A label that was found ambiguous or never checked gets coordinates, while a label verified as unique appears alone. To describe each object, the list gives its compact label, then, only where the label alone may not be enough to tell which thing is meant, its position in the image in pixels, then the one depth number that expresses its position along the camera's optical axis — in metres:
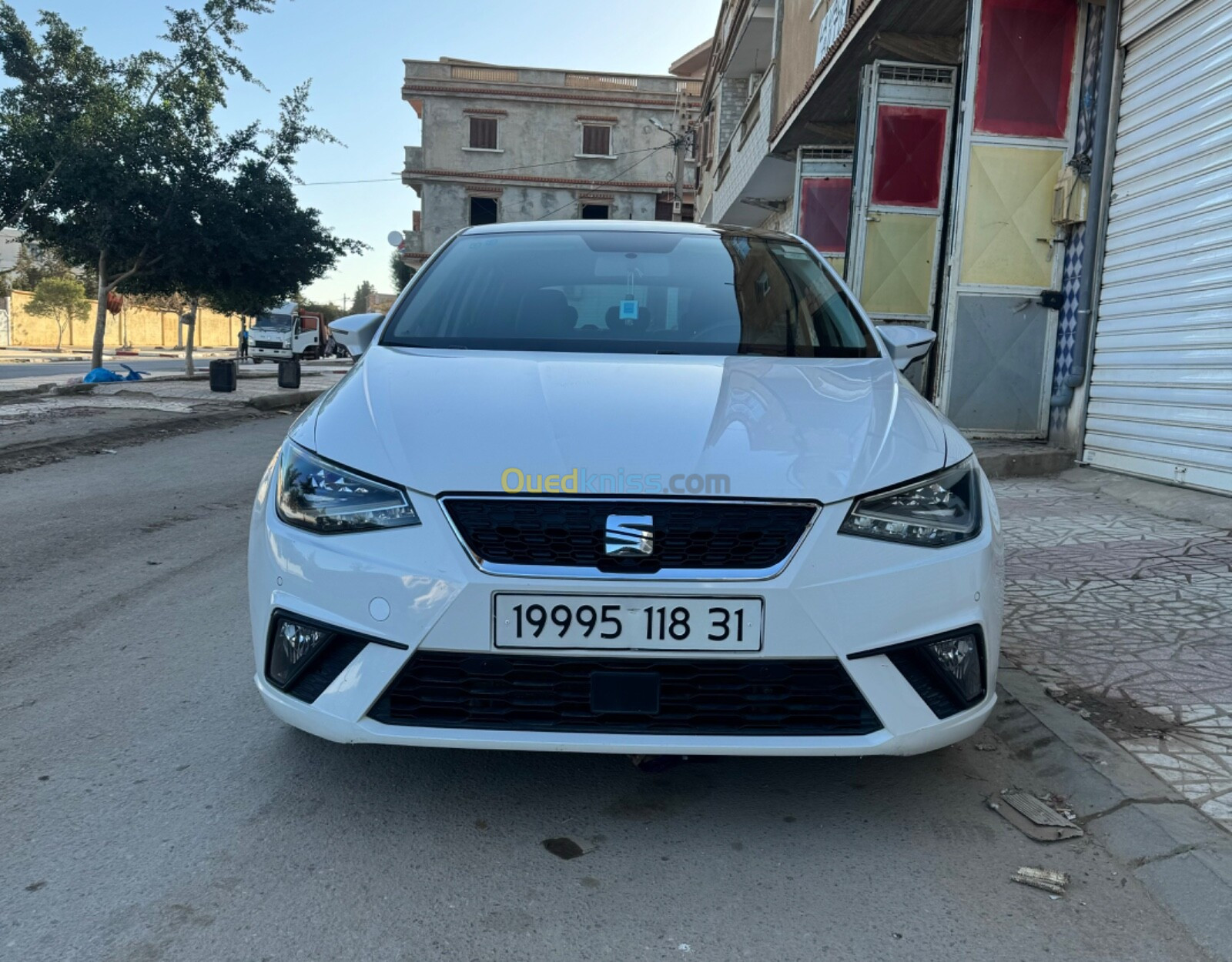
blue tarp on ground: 17.34
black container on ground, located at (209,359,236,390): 17.23
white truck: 36.69
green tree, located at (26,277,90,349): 43.88
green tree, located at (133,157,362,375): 18.50
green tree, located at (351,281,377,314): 104.64
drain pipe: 7.59
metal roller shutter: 6.18
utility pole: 34.41
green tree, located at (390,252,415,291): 49.78
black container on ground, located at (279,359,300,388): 16.08
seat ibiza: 2.17
